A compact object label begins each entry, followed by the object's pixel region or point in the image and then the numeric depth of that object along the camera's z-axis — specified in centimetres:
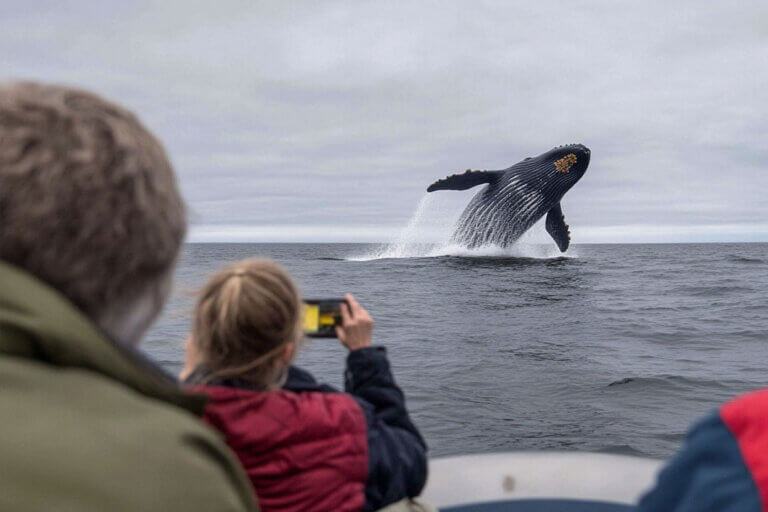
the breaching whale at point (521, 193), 2566
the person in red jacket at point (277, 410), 193
